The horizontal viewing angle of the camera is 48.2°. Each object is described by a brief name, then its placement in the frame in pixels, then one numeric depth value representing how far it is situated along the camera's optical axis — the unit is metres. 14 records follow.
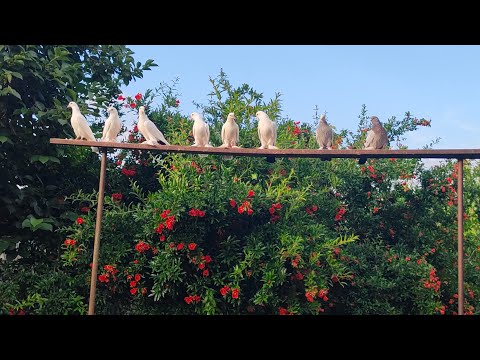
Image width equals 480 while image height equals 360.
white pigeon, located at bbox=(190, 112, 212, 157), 3.64
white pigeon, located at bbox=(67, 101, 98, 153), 3.69
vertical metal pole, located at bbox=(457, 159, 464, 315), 3.30
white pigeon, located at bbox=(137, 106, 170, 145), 3.55
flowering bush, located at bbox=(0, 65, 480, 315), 4.09
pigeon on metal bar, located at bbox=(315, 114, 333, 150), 3.82
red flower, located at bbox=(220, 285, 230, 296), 4.02
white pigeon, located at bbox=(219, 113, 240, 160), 3.62
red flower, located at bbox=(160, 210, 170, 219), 3.99
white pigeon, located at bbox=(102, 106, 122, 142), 3.65
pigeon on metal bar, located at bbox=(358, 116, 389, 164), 3.75
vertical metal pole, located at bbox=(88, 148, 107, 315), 3.45
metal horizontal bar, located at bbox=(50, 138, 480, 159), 3.24
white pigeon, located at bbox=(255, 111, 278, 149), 3.63
